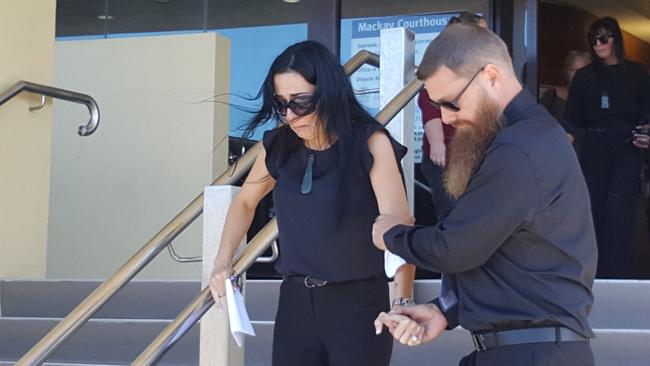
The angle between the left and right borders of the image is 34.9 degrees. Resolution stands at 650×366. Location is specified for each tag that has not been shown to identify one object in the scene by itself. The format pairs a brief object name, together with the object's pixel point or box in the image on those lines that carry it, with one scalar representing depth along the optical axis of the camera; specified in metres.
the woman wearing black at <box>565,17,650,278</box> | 5.73
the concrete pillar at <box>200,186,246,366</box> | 3.36
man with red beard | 2.05
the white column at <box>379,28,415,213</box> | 4.50
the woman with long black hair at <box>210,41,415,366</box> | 2.65
